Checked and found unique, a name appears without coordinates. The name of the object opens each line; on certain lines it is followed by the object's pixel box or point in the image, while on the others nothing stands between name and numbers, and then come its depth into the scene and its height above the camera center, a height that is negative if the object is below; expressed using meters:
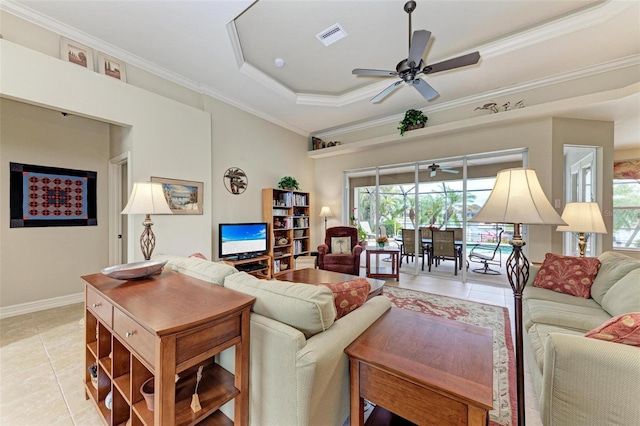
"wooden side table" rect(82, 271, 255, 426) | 0.94 -0.59
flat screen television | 3.97 -0.52
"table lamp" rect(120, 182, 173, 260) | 2.13 +0.08
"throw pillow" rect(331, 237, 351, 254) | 4.95 -0.73
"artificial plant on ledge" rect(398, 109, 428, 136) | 4.62 +1.73
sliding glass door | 4.57 +0.22
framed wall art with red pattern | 3.07 +0.19
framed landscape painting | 3.30 +0.23
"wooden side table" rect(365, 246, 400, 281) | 4.57 -1.12
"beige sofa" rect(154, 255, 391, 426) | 1.03 -0.66
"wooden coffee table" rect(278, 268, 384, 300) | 2.81 -0.88
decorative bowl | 1.53 -0.40
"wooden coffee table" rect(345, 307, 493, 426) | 0.90 -0.68
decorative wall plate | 4.29 +0.54
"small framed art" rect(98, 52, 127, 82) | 2.85 +1.74
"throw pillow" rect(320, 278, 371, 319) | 1.42 -0.52
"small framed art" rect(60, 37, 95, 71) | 2.61 +1.75
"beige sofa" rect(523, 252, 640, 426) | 0.97 -0.75
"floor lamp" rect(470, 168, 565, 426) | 1.15 -0.01
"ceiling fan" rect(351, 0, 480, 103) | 2.25 +1.54
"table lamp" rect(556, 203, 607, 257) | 2.50 -0.09
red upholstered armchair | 4.50 -0.83
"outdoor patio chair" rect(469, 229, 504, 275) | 4.77 -0.90
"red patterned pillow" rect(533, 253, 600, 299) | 2.22 -0.63
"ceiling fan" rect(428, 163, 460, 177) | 4.82 +0.83
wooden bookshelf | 4.83 -0.32
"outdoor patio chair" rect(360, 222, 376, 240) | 5.65 -0.48
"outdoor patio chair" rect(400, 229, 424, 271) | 5.10 -0.75
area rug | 1.61 -1.31
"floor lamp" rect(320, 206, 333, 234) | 5.81 -0.05
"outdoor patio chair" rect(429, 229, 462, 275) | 4.67 -0.73
